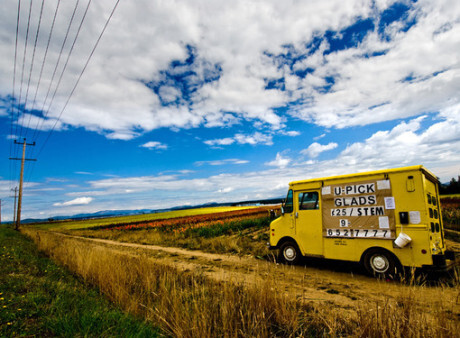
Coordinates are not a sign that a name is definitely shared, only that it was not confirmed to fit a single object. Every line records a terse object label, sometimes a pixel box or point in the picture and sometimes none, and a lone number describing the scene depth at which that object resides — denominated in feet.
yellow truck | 21.01
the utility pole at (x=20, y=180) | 121.19
